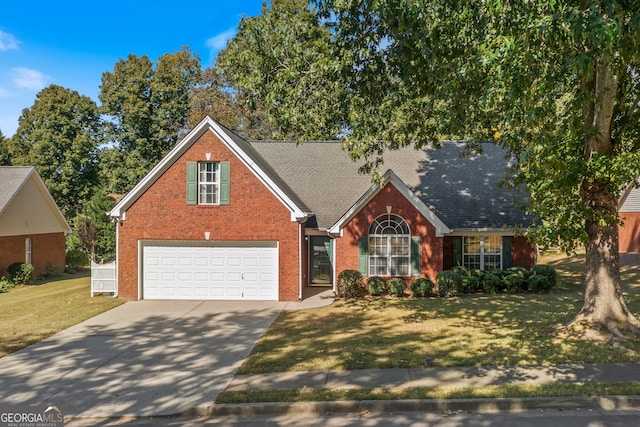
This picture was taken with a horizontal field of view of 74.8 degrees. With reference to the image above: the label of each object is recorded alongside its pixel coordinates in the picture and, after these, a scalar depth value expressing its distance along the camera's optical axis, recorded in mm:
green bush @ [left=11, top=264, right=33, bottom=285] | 21844
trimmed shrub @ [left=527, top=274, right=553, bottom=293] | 17109
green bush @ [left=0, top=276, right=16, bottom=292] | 20141
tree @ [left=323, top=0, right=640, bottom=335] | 6973
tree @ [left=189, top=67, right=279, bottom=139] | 37406
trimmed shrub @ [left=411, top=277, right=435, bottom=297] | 16750
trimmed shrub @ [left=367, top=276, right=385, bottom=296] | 16953
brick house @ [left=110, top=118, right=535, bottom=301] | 16438
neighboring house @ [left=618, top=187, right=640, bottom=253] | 30897
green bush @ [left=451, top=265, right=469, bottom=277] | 17498
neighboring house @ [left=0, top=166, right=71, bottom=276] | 22000
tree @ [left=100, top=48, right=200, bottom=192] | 35938
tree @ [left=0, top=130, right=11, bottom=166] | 39469
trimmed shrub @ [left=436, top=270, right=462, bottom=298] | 16594
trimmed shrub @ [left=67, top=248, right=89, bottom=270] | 28797
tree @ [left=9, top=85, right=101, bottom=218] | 35125
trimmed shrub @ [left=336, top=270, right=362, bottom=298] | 16672
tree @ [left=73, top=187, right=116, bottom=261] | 28578
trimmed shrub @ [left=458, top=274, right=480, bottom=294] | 17125
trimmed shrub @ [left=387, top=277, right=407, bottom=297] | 16781
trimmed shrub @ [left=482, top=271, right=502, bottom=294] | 17266
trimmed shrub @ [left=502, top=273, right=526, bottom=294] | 17297
